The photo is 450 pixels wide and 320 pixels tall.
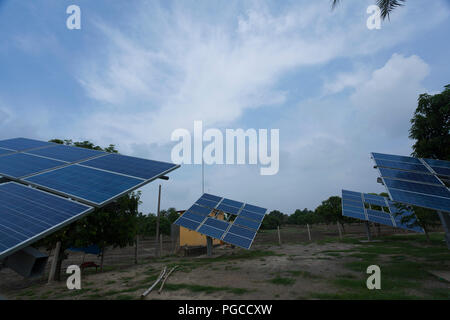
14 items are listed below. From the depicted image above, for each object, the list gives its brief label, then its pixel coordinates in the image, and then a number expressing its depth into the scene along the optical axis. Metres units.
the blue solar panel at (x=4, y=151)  7.70
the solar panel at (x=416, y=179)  8.14
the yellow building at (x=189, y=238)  32.19
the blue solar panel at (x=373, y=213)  21.34
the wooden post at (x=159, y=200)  25.17
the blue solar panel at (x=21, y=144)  8.53
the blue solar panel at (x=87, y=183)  4.72
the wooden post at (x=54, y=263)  11.95
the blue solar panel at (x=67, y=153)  7.43
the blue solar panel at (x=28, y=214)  3.34
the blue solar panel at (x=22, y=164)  5.81
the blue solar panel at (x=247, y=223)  18.69
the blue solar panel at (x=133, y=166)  6.13
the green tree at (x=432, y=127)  12.51
